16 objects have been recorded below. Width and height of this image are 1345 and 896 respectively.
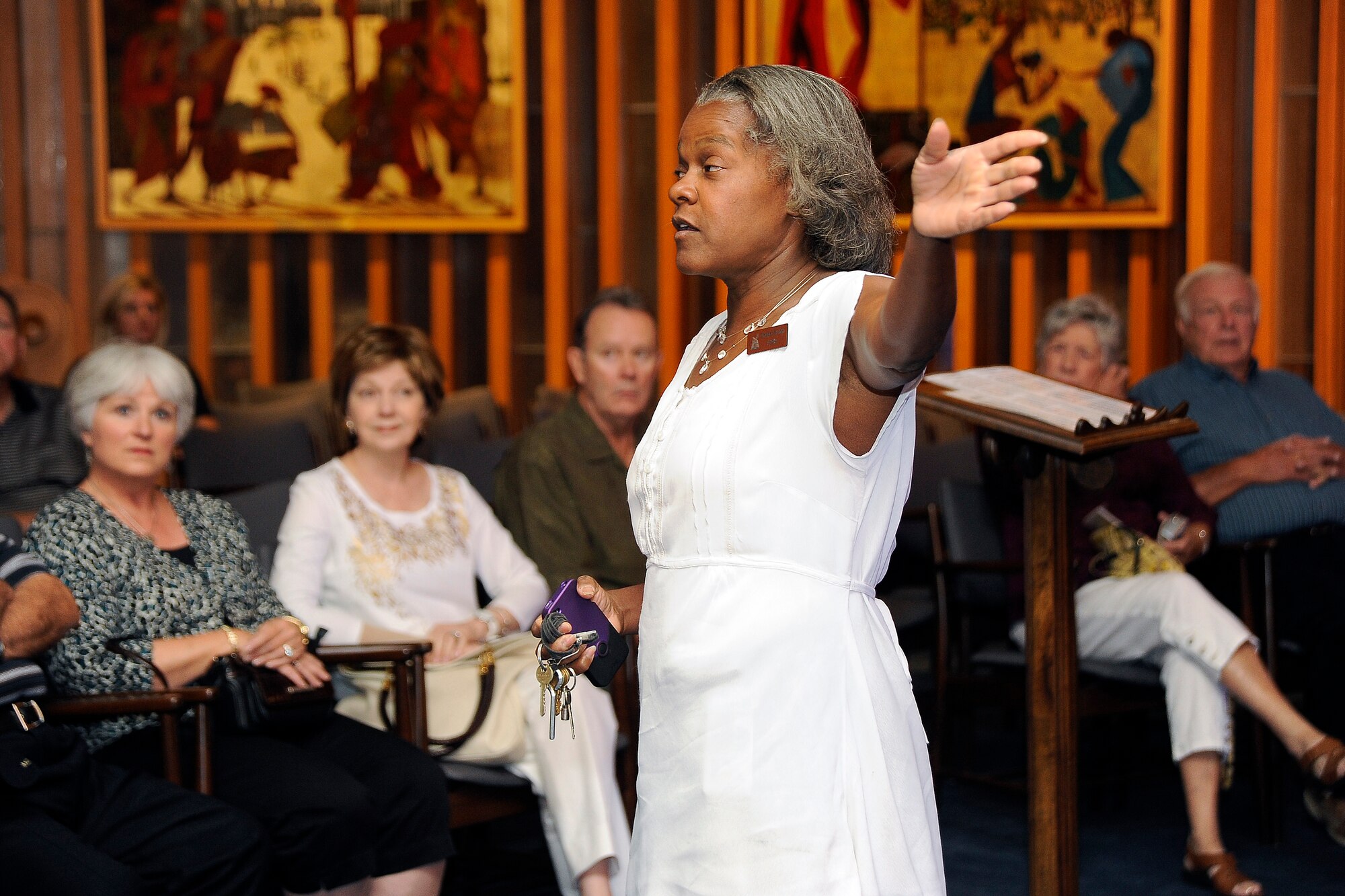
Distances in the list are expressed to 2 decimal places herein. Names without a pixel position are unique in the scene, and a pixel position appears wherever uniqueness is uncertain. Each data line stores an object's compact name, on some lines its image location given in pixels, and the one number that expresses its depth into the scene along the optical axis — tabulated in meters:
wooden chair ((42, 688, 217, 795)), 5.10
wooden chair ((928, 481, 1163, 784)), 7.20
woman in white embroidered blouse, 6.03
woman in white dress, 2.93
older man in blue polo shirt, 7.71
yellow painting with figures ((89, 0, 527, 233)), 13.23
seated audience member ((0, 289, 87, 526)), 8.01
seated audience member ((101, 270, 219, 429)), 11.23
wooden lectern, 5.21
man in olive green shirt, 7.04
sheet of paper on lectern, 4.97
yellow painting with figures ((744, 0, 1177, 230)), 11.59
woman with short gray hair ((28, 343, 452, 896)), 5.35
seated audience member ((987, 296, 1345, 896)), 6.71
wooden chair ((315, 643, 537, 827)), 5.88
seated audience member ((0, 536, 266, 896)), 4.61
